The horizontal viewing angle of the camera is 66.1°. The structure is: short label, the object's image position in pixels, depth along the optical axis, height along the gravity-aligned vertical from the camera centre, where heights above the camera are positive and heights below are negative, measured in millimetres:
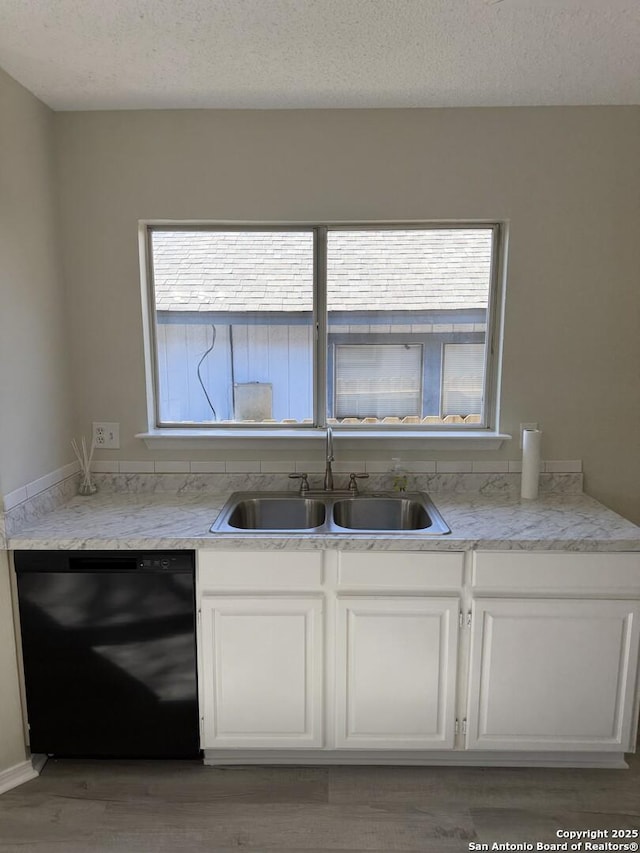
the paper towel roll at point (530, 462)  2125 -421
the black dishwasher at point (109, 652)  1765 -1045
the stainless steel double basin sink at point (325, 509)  2174 -646
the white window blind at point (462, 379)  2312 -64
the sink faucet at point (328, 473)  2193 -484
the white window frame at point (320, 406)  2223 -195
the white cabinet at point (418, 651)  1760 -1033
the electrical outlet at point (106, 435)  2277 -327
